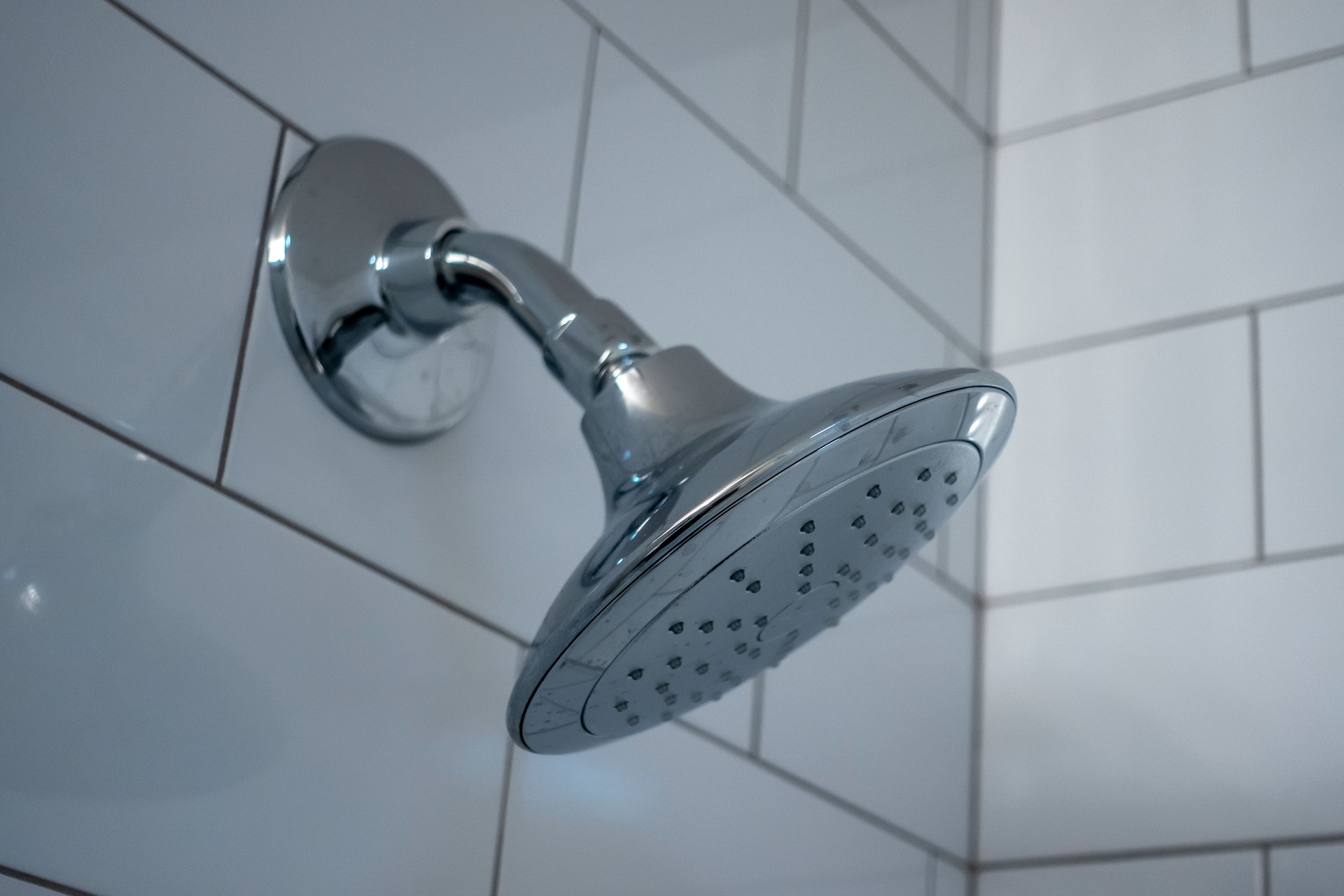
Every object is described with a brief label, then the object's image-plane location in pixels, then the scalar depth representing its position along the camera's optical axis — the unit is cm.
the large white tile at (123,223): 50
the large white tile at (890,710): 81
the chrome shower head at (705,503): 39
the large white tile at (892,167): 95
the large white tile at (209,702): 48
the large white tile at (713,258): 76
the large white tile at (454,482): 57
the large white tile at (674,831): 65
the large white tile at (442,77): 59
